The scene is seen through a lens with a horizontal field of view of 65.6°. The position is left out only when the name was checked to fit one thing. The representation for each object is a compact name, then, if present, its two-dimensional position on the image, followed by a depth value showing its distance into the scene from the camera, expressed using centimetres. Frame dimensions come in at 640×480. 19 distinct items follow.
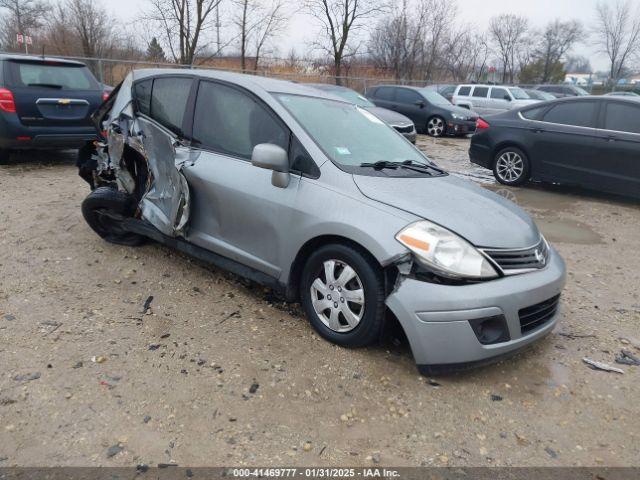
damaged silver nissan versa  279
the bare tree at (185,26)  2273
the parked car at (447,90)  2187
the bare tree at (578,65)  6272
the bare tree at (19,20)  3256
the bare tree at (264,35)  2658
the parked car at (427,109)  1555
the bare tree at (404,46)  3403
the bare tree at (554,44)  5266
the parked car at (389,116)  1135
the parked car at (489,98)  1894
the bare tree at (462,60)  3834
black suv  702
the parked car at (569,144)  723
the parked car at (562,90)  2563
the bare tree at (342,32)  2645
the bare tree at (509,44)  5134
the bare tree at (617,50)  4559
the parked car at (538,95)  2093
